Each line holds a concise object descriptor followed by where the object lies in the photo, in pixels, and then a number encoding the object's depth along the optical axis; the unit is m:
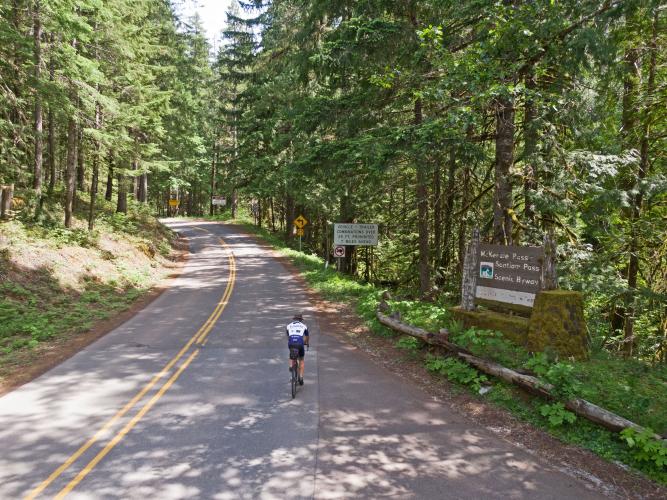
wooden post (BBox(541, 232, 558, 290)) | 9.26
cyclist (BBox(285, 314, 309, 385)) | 9.34
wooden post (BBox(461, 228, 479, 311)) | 11.09
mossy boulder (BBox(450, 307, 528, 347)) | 9.71
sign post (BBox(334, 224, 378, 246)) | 21.81
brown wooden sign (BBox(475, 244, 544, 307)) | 9.70
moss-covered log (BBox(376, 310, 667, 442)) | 6.59
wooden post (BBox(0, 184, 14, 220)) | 19.70
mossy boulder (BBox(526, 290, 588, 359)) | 8.80
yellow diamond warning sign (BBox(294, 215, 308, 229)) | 29.50
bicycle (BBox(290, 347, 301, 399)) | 8.91
